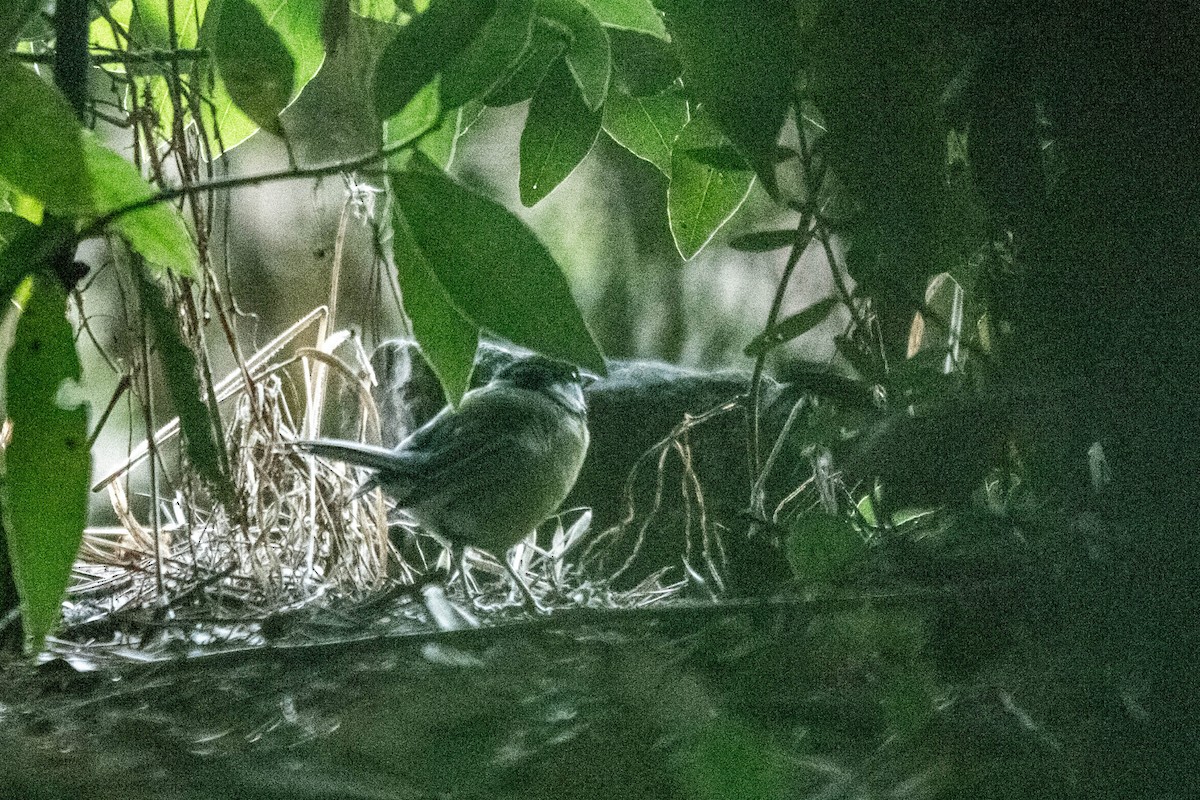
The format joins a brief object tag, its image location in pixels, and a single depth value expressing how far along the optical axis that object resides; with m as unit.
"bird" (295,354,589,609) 4.57
